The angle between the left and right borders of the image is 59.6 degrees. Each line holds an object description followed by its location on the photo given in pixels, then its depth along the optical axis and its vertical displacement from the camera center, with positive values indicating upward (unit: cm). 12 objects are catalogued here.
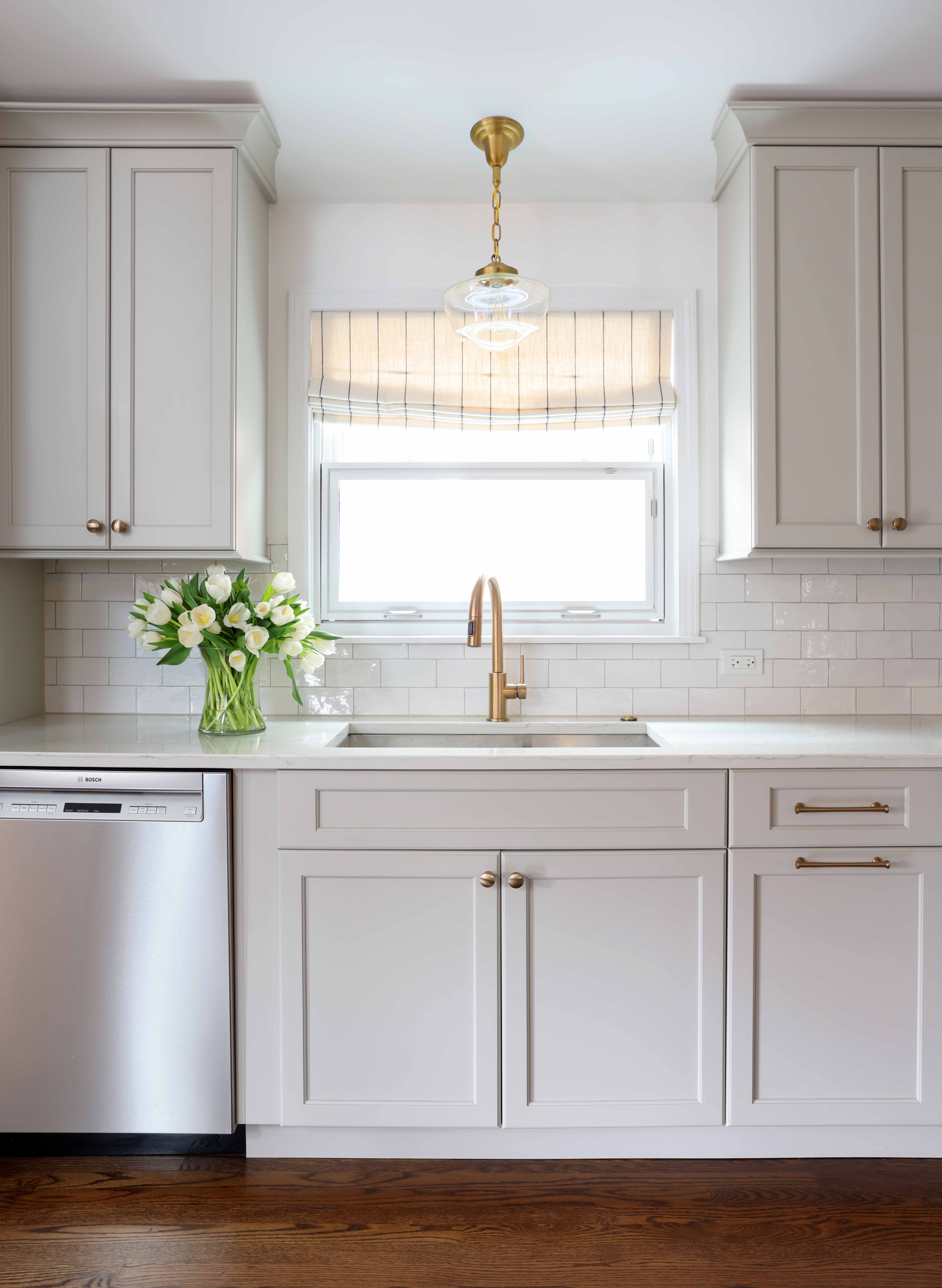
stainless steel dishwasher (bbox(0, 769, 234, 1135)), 185 -68
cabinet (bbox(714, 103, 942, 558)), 216 +83
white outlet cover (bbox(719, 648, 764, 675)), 252 -5
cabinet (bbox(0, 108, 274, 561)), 216 +81
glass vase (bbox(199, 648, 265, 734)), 214 -14
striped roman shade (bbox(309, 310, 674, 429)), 253 +84
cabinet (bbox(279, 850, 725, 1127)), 185 -76
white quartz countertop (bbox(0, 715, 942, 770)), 184 -25
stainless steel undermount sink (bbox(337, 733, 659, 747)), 236 -28
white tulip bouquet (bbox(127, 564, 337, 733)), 206 +3
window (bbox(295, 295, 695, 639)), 253 +53
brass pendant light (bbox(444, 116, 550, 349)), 204 +87
